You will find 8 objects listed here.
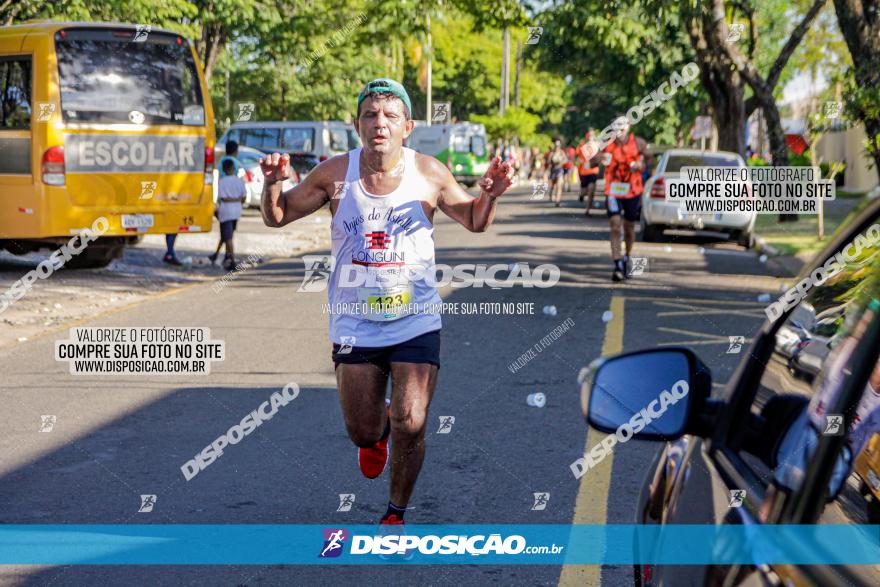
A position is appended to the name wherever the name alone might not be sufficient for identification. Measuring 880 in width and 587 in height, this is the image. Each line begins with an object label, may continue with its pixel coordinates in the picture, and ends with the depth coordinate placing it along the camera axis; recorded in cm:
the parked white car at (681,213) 2284
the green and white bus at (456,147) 5191
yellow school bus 1479
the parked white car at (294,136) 3434
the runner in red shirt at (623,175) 1484
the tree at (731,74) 2541
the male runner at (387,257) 514
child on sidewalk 1686
